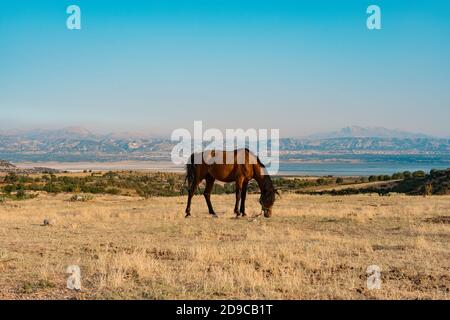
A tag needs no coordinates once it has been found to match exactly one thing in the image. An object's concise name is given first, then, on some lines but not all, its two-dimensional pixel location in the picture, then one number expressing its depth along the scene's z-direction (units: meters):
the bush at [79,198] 35.06
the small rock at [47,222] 19.11
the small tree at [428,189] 43.31
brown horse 20.97
